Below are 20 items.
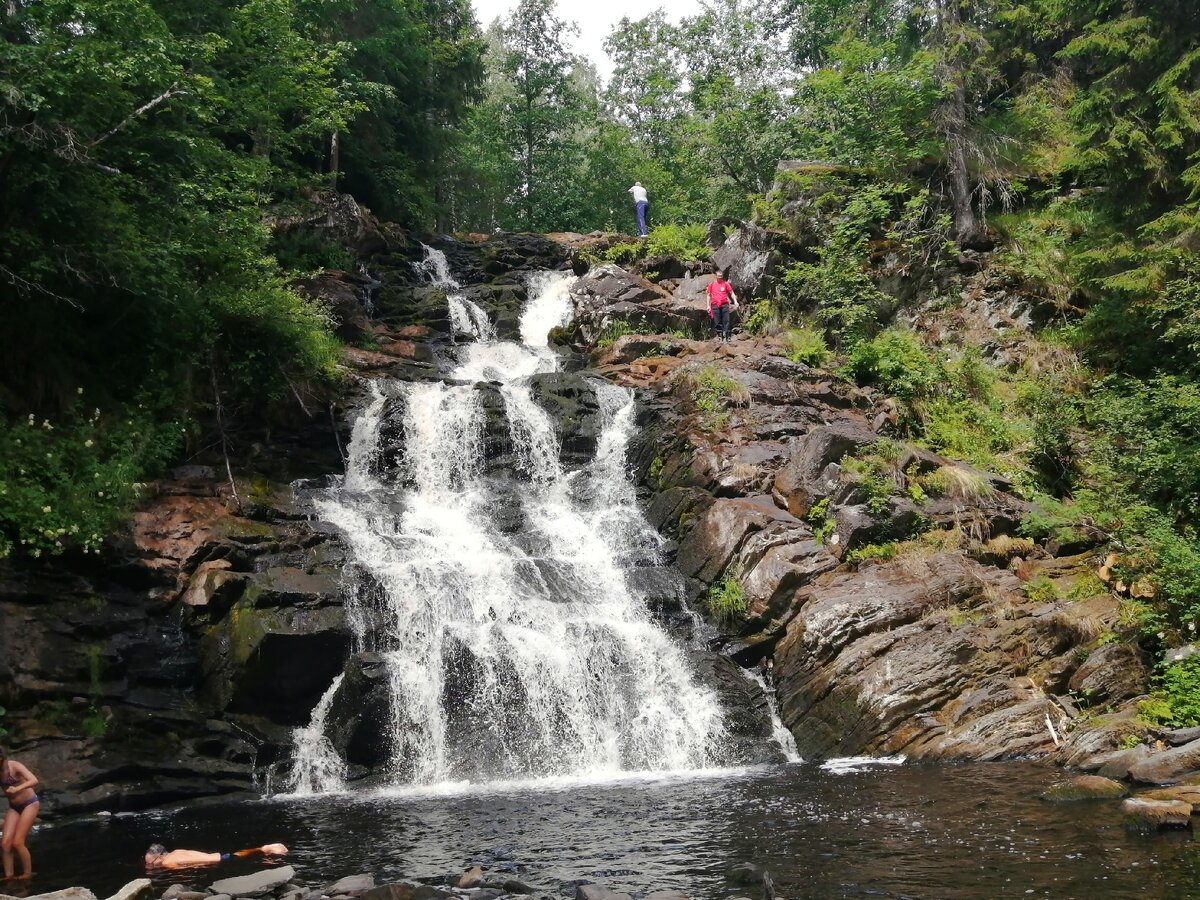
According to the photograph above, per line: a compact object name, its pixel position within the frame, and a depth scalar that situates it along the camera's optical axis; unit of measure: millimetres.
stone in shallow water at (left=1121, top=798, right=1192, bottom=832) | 7551
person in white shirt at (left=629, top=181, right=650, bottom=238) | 32875
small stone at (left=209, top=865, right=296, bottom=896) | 7090
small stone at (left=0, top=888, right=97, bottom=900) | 6758
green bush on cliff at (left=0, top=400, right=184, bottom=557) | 11938
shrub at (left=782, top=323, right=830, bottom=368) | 21453
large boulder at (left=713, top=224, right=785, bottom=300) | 25062
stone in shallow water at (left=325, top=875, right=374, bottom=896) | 6863
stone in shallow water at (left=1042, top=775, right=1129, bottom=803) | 8805
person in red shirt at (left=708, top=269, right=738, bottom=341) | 23188
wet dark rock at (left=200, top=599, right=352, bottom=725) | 12859
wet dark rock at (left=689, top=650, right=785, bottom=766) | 12961
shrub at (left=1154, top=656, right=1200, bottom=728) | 10242
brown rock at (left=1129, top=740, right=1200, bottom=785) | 8977
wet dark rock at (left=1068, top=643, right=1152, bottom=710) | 11430
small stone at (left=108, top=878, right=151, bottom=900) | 6969
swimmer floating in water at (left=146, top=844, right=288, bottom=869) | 8336
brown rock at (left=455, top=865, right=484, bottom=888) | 7133
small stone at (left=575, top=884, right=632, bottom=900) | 6332
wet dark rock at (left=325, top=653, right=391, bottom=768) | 12883
